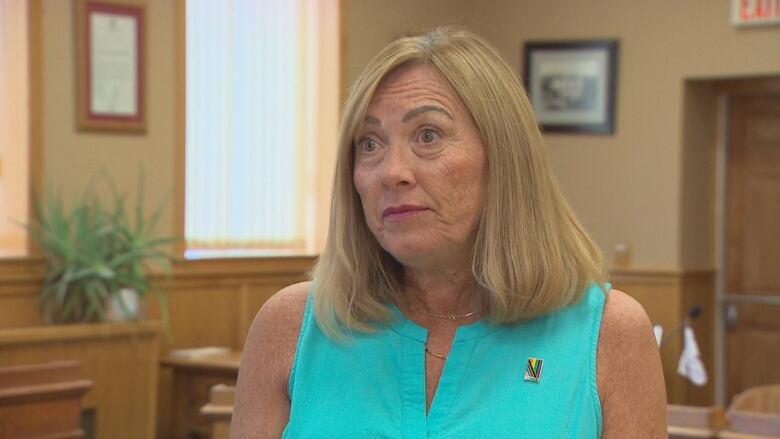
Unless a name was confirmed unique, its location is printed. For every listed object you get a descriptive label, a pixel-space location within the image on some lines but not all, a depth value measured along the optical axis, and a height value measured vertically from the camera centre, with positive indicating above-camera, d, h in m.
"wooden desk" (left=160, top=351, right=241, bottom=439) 5.85 -1.08
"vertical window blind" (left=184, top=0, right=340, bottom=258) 6.59 +0.25
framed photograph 7.75 +0.57
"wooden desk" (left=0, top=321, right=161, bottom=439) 5.23 -0.88
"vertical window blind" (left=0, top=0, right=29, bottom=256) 5.68 +0.18
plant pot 5.58 -0.65
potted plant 5.59 -0.44
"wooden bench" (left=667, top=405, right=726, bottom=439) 3.40 -0.71
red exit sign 7.18 +0.97
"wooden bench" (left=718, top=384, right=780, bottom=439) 3.39 -0.72
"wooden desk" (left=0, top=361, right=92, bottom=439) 2.98 -0.59
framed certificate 5.96 +0.50
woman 1.44 -0.17
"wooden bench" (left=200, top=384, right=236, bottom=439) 2.87 -0.59
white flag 5.03 -0.80
